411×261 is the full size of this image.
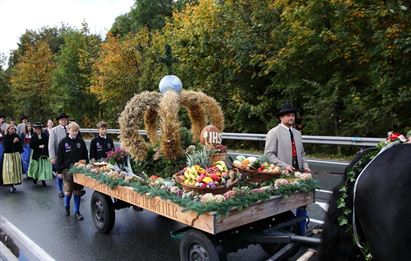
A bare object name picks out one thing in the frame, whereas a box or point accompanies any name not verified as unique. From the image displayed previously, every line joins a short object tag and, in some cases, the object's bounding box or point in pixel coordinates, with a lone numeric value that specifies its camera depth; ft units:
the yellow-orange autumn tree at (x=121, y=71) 81.20
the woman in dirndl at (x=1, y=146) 35.48
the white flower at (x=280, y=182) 14.95
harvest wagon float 13.50
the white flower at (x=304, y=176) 15.92
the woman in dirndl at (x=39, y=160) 36.22
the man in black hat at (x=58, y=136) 29.89
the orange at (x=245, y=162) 16.95
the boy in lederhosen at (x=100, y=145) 26.50
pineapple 16.72
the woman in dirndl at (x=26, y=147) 39.86
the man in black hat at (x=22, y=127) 44.71
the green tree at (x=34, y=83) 117.80
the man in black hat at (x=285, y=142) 17.71
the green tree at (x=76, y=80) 99.35
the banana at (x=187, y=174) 15.20
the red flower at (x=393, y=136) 10.34
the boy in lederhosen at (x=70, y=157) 24.91
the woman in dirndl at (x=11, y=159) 34.35
